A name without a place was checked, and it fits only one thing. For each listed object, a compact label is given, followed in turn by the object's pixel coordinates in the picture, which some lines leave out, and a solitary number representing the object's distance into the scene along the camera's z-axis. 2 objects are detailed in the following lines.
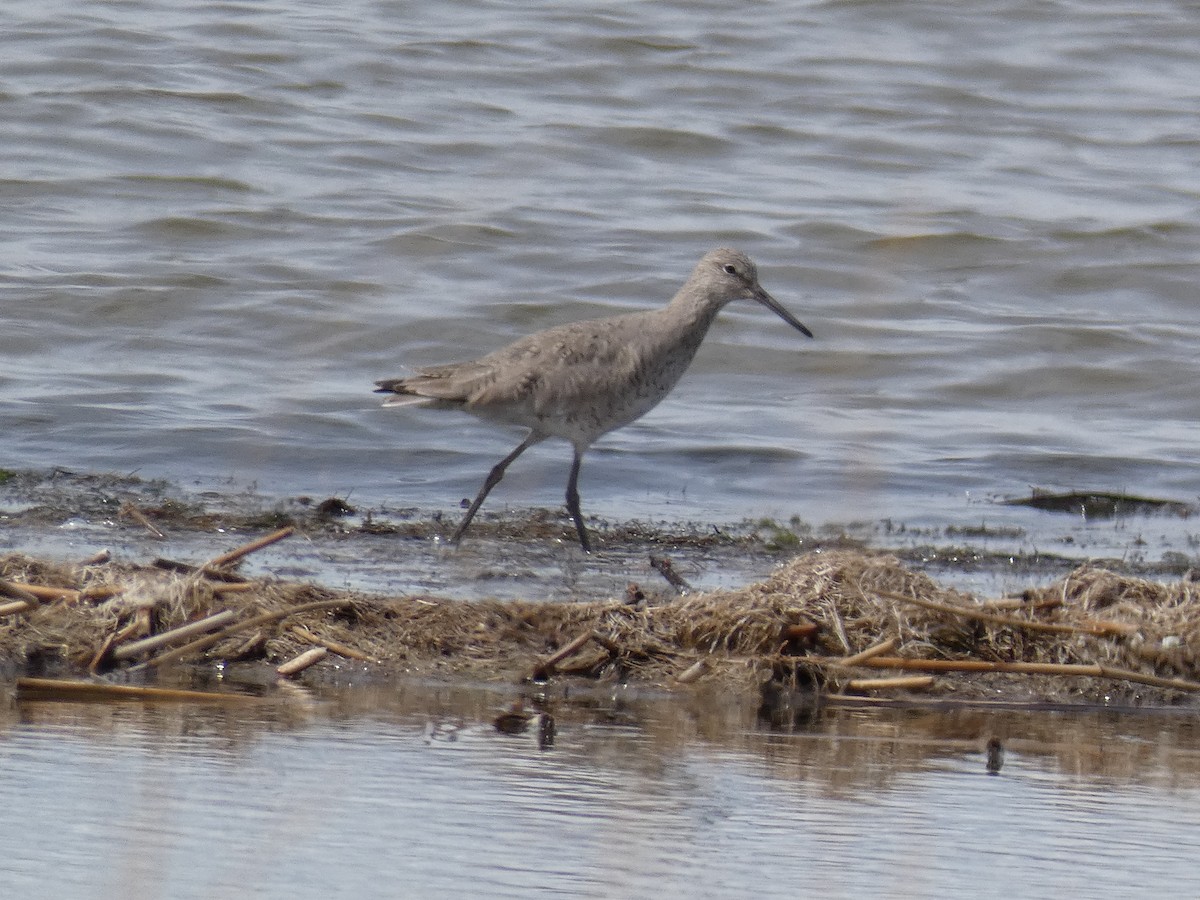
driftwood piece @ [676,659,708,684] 9.50
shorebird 15.15
